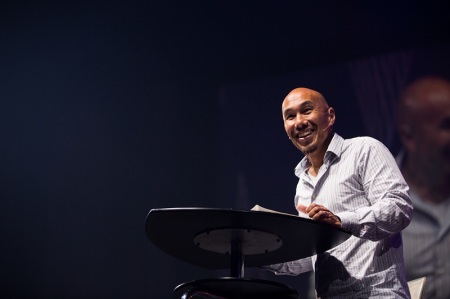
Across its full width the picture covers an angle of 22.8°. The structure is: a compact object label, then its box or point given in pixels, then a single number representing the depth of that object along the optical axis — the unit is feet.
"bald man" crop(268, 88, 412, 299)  10.27
